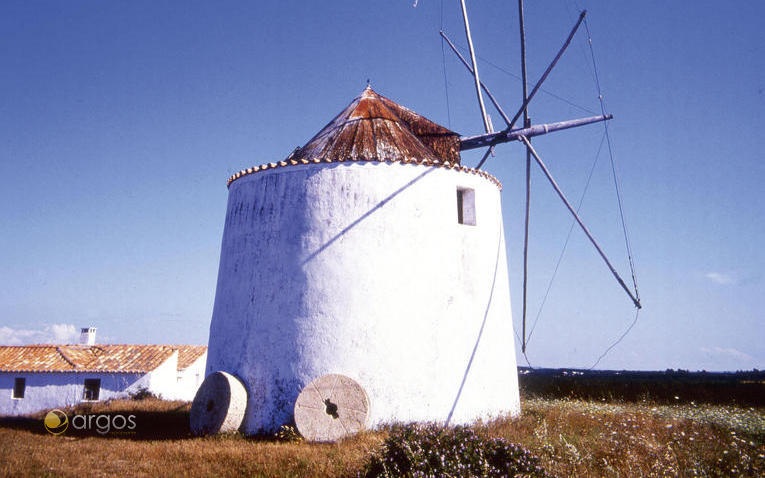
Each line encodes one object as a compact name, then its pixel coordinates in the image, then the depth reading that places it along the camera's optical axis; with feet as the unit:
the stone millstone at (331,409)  29.17
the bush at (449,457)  20.22
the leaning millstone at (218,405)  31.61
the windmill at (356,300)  31.91
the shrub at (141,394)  77.92
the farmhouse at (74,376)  78.79
